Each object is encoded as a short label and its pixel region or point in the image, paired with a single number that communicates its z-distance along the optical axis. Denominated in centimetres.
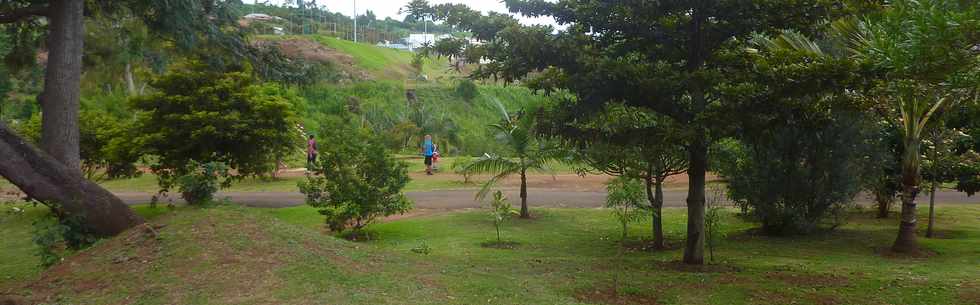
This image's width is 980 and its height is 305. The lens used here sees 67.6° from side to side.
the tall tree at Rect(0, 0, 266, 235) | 923
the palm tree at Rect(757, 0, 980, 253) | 564
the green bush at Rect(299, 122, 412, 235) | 1305
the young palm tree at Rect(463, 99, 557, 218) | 1508
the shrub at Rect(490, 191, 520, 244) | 1266
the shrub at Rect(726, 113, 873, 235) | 1245
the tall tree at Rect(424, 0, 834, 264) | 807
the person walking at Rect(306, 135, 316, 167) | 2353
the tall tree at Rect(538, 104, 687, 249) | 869
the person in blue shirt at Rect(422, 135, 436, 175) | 2422
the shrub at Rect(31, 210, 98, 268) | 841
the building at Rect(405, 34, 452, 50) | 7299
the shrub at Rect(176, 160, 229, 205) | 1033
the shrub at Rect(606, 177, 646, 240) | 1130
